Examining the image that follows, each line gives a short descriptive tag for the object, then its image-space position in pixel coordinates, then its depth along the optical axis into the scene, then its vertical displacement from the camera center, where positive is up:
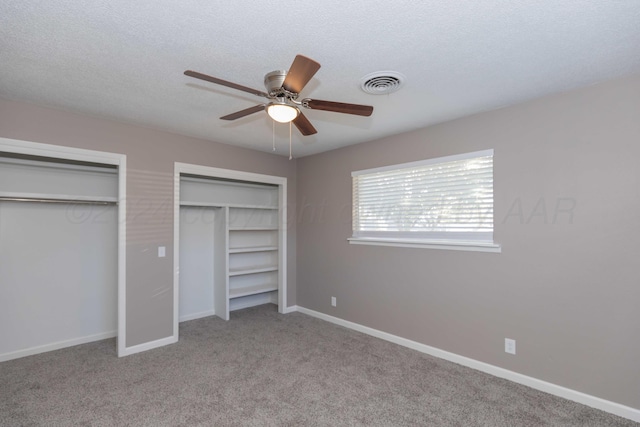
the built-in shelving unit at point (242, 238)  4.51 -0.28
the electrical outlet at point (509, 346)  2.83 -1.10
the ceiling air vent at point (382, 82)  2.27 +0.99
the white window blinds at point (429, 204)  3.06 +0.17
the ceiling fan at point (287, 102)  1.84 +0.73
